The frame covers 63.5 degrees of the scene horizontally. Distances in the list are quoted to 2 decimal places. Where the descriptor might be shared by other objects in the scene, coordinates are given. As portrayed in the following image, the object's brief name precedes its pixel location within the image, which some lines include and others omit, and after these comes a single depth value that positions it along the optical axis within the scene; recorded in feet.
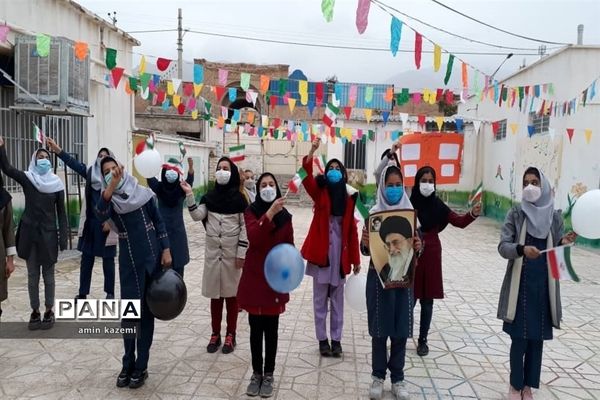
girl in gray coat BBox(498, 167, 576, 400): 10.79
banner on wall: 16.38
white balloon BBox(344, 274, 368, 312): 13.19
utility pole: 75.92
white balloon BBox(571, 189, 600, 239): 10.81
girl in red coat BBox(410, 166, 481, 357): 13.75
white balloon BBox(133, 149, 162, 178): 13.53
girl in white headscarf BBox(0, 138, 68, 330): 14.80
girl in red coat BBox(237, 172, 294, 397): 10.84
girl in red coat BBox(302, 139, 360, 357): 13.43
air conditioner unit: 24.22
